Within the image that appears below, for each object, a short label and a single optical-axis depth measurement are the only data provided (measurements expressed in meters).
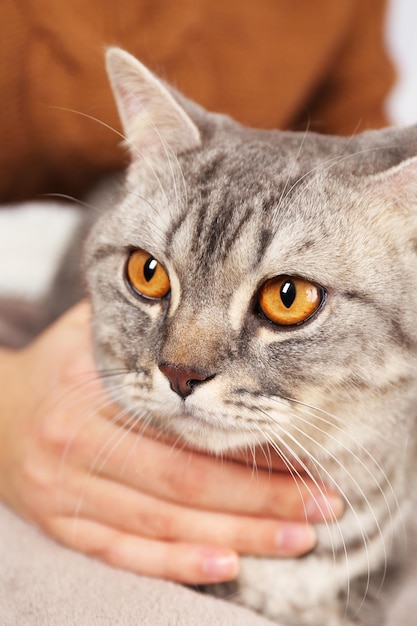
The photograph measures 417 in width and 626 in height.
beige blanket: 0.35
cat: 0.35
